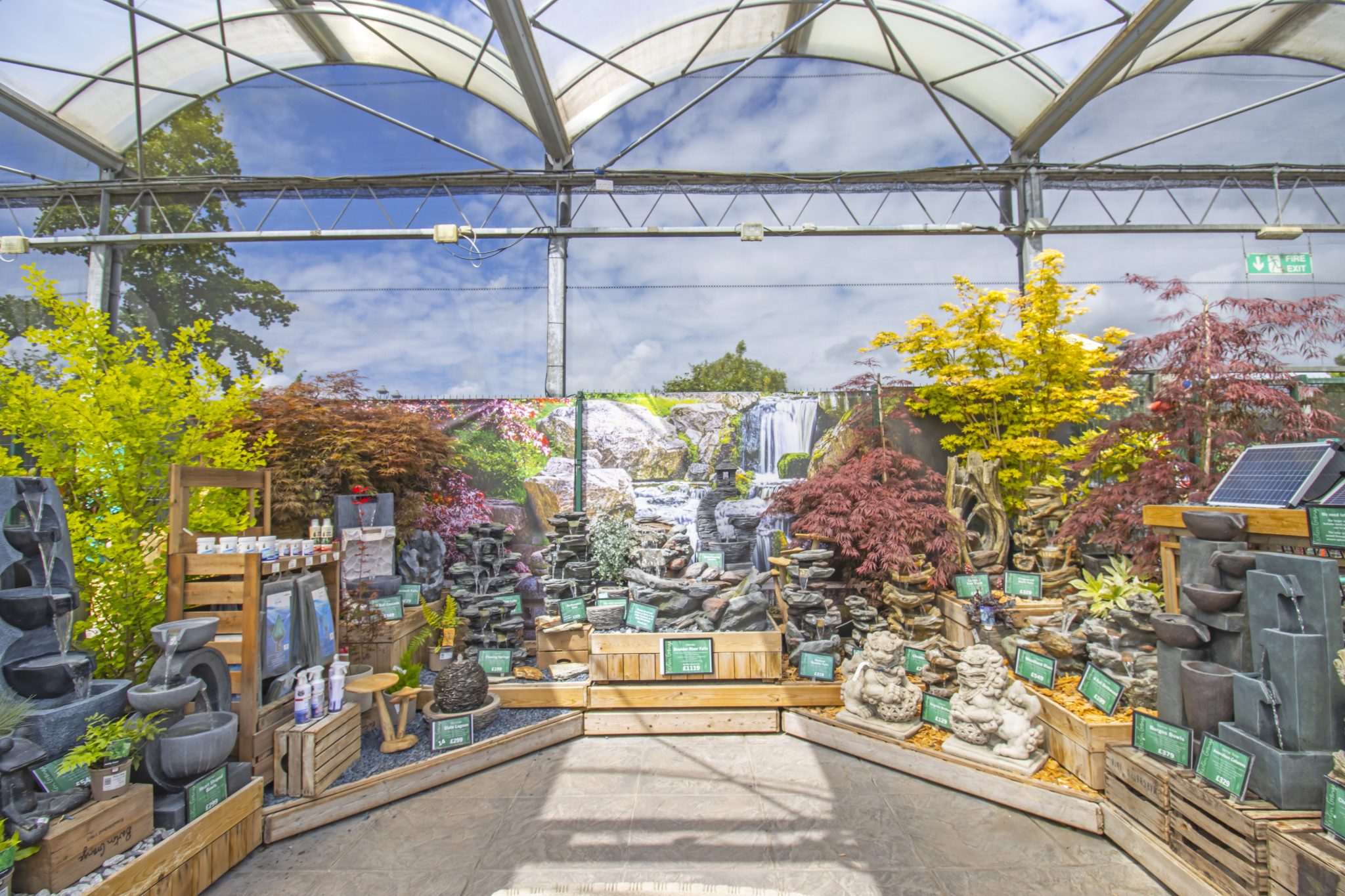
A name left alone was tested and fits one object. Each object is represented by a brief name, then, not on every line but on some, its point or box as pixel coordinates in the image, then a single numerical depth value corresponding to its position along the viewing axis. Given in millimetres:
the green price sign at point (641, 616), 4391
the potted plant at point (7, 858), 1800
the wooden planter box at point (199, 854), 2162
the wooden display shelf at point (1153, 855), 2338
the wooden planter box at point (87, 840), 1958
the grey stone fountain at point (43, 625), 2227
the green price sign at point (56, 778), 2074
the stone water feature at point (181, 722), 2410
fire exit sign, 7836
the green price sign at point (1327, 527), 2250
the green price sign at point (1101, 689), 3105
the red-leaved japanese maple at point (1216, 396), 4066
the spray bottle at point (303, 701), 3145
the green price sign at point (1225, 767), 2254
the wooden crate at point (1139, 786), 2570
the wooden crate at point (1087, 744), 3023
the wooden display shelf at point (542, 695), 4199
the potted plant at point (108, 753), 2160
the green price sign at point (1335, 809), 1983
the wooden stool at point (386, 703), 3498
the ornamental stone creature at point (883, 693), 3650
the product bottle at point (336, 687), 3326
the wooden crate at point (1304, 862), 1916
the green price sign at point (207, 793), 2457
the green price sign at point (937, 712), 3611
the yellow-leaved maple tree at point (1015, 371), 5965
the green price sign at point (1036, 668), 3619
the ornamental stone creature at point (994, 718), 3219
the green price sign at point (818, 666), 4152
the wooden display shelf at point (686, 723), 4086
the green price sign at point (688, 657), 4190
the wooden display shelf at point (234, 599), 2934
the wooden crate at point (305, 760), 2990
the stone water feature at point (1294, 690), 2197
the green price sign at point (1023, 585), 4770
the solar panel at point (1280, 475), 2545
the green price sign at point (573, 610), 4770
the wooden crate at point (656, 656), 4195
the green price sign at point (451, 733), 3537
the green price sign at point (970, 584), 4656
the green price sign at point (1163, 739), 2553
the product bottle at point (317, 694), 3217
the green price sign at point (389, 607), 4527
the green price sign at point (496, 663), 4402
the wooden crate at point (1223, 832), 2119
